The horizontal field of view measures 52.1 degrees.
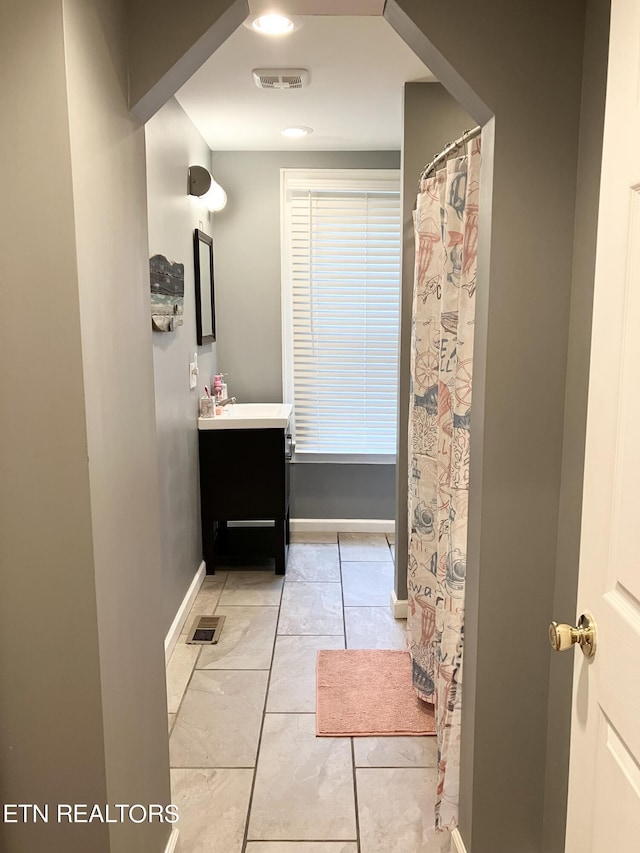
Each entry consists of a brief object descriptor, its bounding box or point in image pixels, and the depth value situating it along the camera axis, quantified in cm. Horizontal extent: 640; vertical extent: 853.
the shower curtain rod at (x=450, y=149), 182
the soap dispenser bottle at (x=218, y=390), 409
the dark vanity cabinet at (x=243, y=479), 367
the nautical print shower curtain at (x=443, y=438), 185
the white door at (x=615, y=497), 93
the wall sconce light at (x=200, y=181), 338
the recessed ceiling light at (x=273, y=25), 221
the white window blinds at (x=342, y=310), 420
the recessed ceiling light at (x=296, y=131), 367
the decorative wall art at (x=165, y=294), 264
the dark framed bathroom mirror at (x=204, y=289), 358
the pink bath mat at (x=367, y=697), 244
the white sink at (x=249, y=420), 362
